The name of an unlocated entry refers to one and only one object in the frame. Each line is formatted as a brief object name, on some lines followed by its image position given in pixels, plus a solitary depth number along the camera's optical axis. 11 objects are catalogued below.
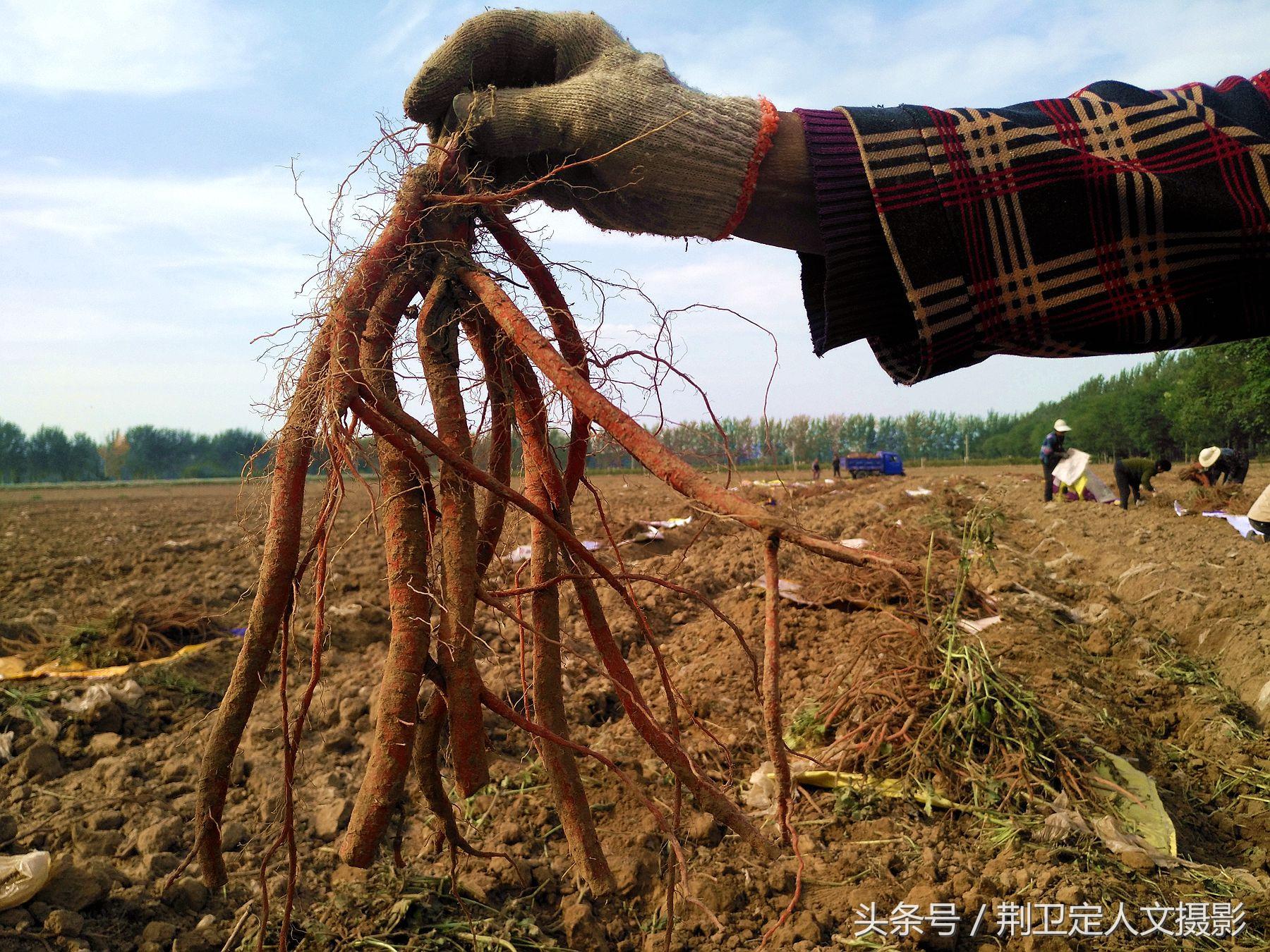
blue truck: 27.30
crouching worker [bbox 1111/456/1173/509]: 12.16
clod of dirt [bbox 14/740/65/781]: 2.42
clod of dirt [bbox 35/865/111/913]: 1.64
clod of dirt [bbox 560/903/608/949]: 1.69
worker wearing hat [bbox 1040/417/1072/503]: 12.70
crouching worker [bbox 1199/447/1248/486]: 12.91
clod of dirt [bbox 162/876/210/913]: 1.76
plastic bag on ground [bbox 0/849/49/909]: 1.57
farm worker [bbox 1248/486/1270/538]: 5.18
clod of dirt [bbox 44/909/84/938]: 1.56
